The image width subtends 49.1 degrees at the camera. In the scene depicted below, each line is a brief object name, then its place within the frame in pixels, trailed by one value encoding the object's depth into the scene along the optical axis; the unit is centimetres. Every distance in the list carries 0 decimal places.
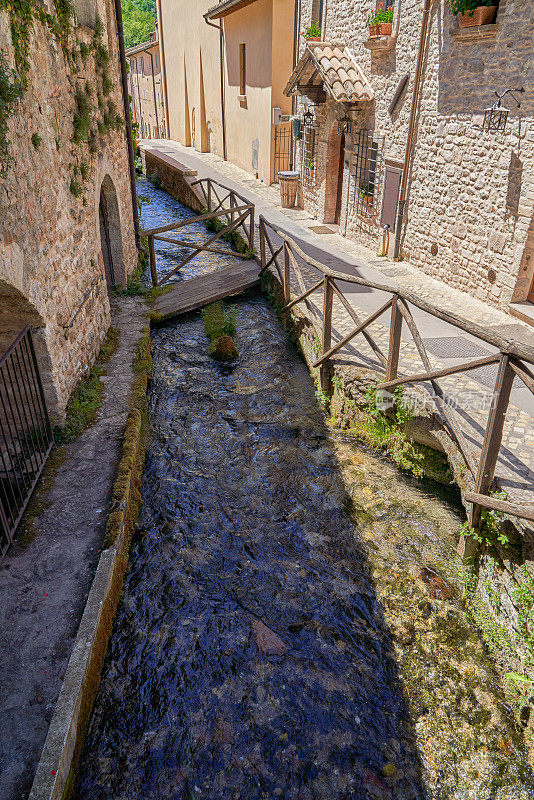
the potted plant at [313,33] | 1405
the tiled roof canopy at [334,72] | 1140
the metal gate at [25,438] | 477
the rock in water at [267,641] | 436
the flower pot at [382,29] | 1048
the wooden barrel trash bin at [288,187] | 1592
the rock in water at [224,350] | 880
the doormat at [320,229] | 1394
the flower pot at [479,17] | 790
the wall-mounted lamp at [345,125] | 1243
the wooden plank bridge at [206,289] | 981
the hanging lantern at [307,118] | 1441
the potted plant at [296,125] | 1514
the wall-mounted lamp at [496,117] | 792
